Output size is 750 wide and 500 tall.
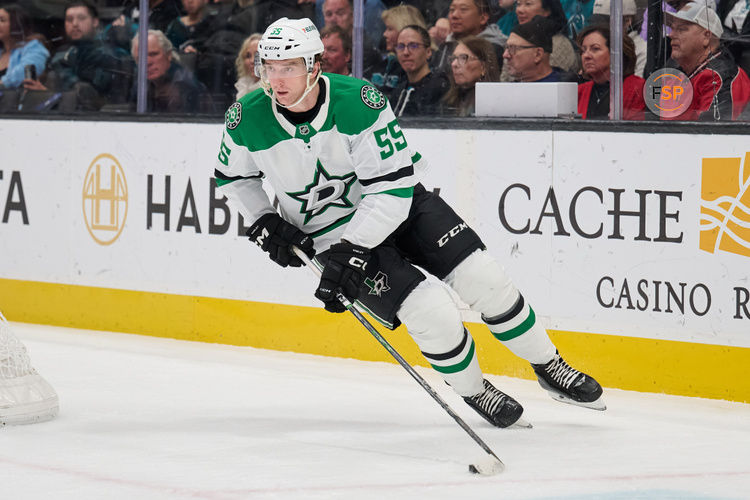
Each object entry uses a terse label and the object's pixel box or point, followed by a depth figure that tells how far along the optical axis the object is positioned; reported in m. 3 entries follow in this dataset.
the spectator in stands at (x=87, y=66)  11.28
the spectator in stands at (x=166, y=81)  10.82
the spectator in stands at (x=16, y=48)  11.78
